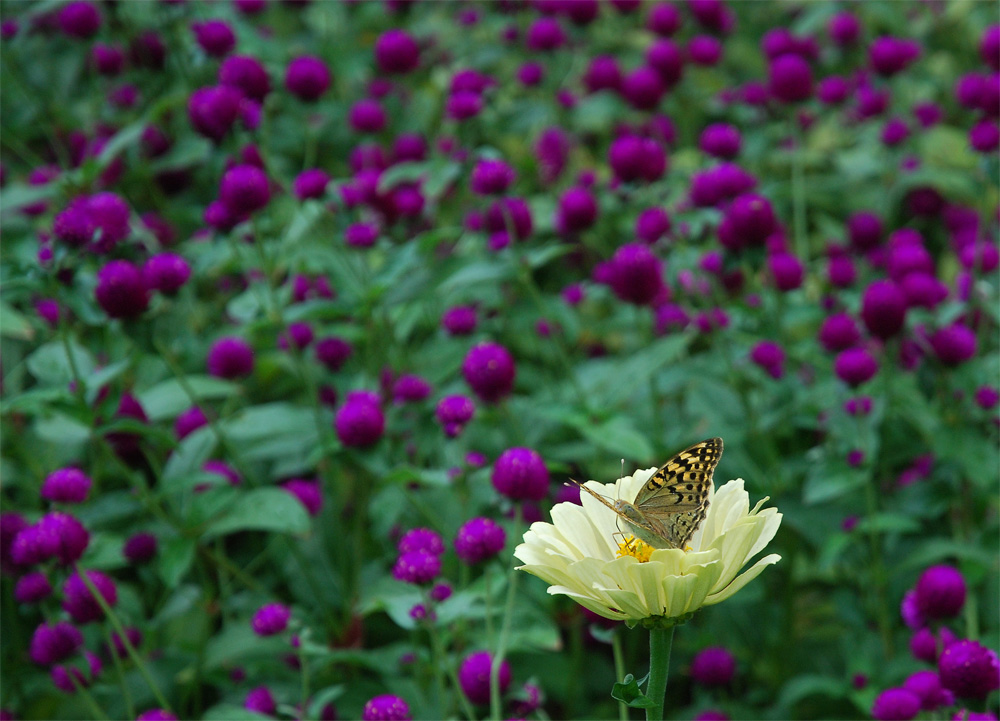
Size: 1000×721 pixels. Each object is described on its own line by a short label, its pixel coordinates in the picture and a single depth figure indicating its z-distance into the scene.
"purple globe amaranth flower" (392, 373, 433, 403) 1.82
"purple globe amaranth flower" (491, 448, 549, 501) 1.67
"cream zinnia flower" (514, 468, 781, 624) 1.54
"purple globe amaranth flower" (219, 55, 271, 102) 1.87
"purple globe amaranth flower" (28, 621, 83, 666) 1.71
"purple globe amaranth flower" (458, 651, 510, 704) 1.66
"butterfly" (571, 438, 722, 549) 1.56
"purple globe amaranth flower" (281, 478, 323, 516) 1.82
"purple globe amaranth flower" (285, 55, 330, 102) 1.94
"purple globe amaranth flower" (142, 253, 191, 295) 1.76
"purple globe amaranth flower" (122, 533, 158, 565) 1.79
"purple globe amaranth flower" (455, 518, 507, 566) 1.66
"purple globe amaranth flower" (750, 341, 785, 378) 1.85
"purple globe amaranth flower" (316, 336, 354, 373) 1.88
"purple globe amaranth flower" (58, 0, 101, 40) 2.03
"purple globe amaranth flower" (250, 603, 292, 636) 1.70
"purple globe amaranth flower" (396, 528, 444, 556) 1.68
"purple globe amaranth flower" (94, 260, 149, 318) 1.74
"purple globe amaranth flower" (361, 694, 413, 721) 1.64
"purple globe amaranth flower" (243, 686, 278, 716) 1.71
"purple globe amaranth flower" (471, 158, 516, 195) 1.82
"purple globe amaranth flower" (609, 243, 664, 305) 1.81
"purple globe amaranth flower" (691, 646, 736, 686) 1.77
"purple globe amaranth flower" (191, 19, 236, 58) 1.93
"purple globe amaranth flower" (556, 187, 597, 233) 1.89
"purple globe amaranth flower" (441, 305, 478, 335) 1.84
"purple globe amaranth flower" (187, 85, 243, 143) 1.84
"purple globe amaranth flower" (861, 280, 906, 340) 1.79
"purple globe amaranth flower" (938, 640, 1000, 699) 1.62
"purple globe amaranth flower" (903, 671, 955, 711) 1.66
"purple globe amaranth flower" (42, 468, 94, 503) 1.75
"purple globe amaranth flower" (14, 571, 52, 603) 1.73
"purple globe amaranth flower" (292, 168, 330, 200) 1.86
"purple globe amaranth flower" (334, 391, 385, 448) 1.75
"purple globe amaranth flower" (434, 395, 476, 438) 1.73
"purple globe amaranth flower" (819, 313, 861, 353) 1.82
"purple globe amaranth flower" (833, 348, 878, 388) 1.77
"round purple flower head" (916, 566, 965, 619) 1.70
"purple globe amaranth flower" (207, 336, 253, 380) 1.85
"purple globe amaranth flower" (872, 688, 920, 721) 1.66
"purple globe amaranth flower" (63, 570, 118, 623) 1.71
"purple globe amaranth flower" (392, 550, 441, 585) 1.66
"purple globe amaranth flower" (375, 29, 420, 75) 2.07
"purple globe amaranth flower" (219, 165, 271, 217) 1.79
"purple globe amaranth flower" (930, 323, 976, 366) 1.80
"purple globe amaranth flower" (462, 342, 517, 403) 1.75
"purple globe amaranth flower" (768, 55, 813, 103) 1.98
